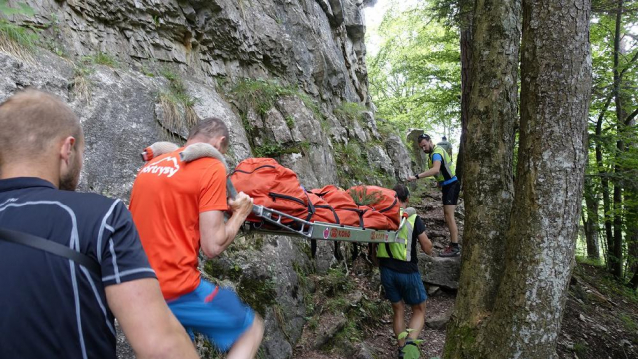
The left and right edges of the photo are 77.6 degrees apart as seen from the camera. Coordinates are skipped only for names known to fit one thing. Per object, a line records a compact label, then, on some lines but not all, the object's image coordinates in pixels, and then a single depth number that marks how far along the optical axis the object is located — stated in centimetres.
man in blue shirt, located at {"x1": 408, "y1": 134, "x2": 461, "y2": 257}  802
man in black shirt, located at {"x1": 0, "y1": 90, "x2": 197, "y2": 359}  124
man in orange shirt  258
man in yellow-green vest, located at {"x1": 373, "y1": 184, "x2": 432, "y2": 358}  577
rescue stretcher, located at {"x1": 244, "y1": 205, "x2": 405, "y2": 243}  362
